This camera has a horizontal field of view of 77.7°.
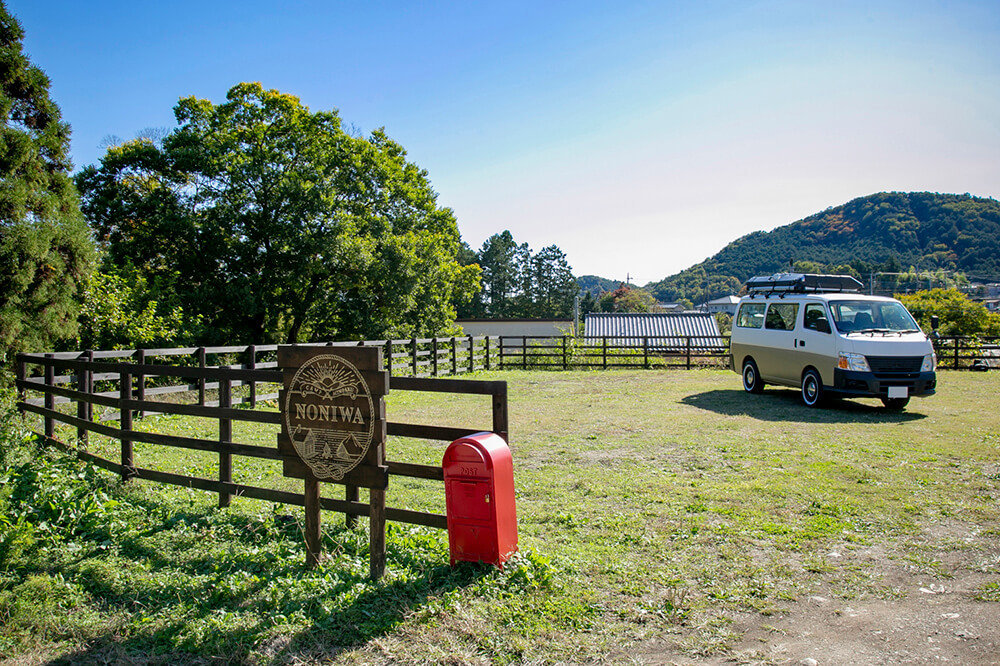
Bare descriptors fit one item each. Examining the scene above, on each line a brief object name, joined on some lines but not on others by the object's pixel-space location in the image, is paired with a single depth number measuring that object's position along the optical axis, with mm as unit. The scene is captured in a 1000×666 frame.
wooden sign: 3814
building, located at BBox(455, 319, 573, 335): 48875
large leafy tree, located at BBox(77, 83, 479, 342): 23031
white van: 10773
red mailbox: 3793
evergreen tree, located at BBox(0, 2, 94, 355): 8852
